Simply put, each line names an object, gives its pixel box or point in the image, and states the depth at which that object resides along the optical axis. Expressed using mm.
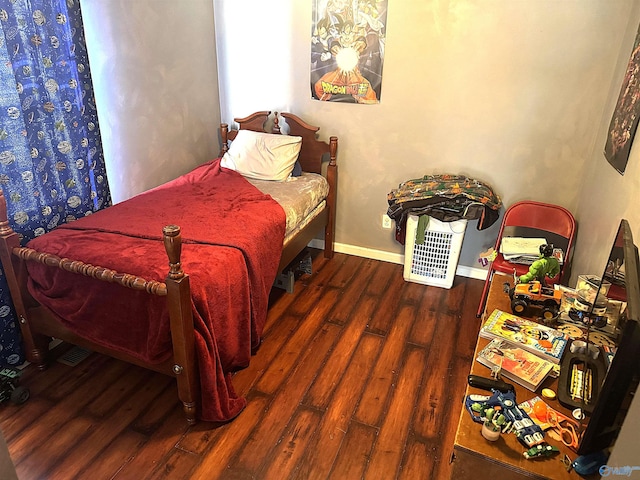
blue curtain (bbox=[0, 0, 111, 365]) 2014
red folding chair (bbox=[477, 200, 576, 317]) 2557
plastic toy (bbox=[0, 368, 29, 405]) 2021
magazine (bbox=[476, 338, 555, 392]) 1453
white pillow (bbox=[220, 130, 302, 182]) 3145
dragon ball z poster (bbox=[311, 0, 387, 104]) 2934
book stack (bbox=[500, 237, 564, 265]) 2496
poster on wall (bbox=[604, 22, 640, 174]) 1798
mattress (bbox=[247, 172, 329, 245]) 2740
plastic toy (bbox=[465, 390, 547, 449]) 1254
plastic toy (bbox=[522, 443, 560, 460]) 1207
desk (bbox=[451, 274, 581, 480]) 1186
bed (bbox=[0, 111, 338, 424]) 1817
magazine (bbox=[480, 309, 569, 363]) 1568
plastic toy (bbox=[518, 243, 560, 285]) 2045
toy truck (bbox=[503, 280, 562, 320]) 1837
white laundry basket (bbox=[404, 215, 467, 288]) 2910
